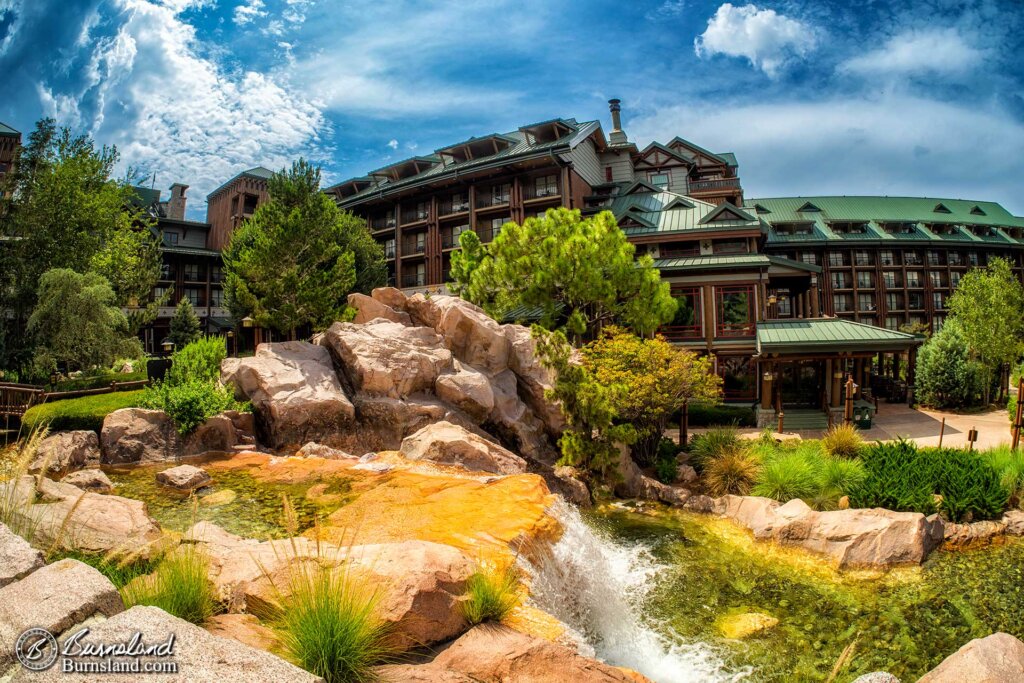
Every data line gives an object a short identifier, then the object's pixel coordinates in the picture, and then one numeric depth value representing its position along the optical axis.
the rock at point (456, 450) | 12.94
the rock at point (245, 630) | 4.37
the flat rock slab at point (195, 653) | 3.17
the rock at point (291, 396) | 15.11
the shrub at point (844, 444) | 16.53
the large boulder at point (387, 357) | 16.09
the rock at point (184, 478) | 11.19
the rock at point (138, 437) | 13.84
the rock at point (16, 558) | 4.17
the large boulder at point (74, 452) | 12.78
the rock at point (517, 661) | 4.92
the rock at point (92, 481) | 10.51
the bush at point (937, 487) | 12.46
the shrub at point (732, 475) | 14.70
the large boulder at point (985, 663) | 5.68
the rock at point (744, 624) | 8.15
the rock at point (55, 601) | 3.48
